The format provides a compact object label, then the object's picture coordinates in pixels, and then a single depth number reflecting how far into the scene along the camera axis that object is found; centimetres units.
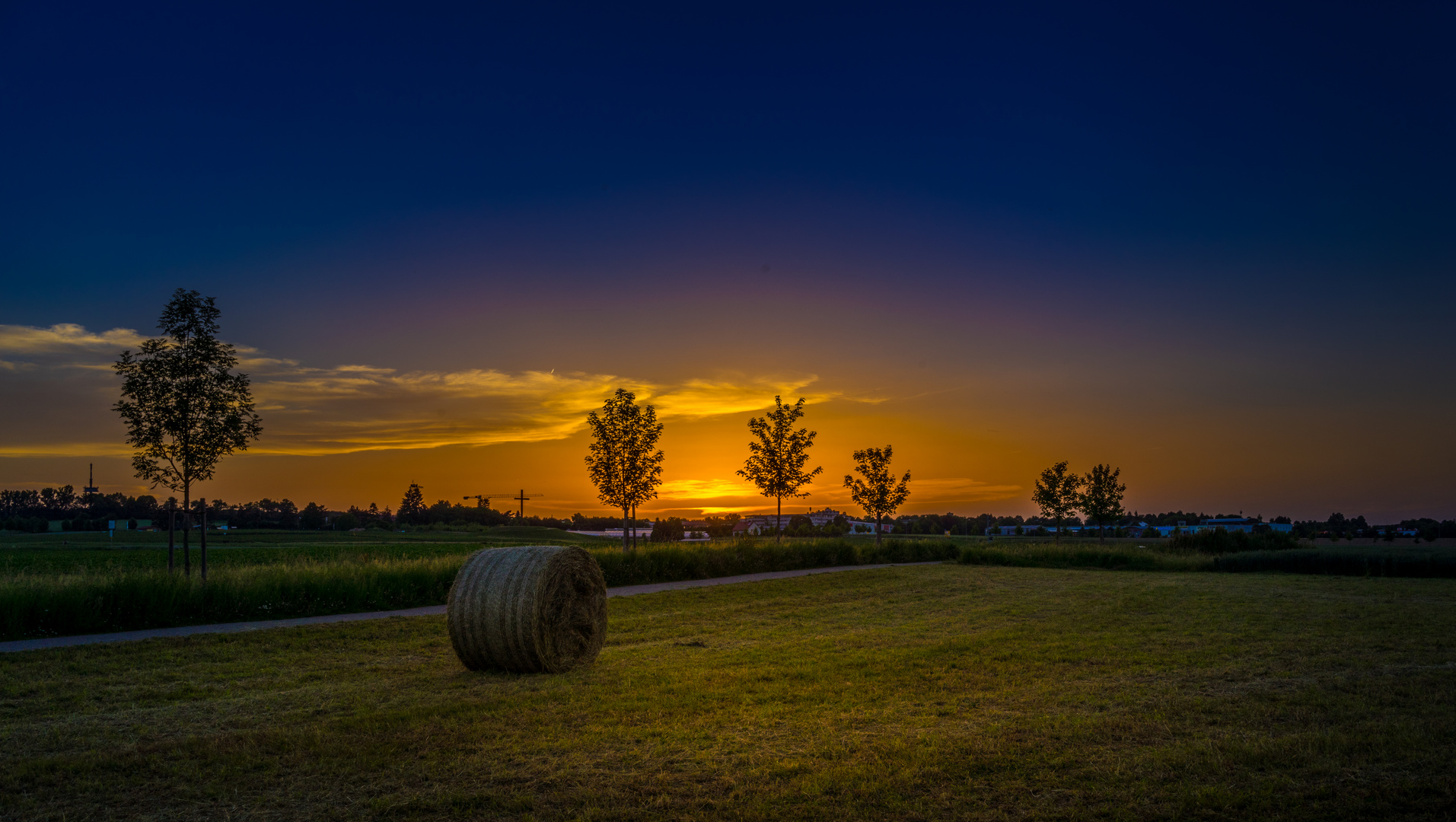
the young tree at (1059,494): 5716
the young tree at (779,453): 3669
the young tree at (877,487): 4781
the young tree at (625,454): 3194
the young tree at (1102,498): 5634
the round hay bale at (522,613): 1105
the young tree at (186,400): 1830
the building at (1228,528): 4862
